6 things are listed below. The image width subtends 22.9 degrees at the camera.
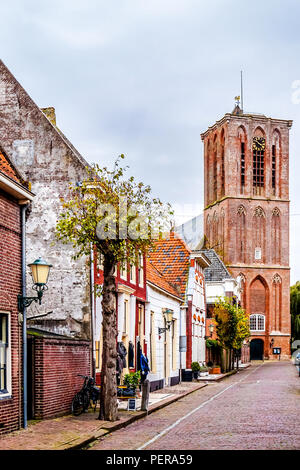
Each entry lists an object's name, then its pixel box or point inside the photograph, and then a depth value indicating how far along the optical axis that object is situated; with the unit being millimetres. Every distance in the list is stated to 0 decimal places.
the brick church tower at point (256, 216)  91875
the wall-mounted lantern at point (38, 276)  14828
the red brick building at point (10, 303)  14078
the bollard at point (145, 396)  19250
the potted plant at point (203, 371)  41125
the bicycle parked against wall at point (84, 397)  18109
